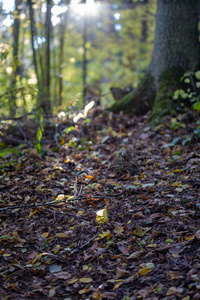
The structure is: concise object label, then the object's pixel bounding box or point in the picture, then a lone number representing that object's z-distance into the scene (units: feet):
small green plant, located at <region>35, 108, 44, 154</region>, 12.04
